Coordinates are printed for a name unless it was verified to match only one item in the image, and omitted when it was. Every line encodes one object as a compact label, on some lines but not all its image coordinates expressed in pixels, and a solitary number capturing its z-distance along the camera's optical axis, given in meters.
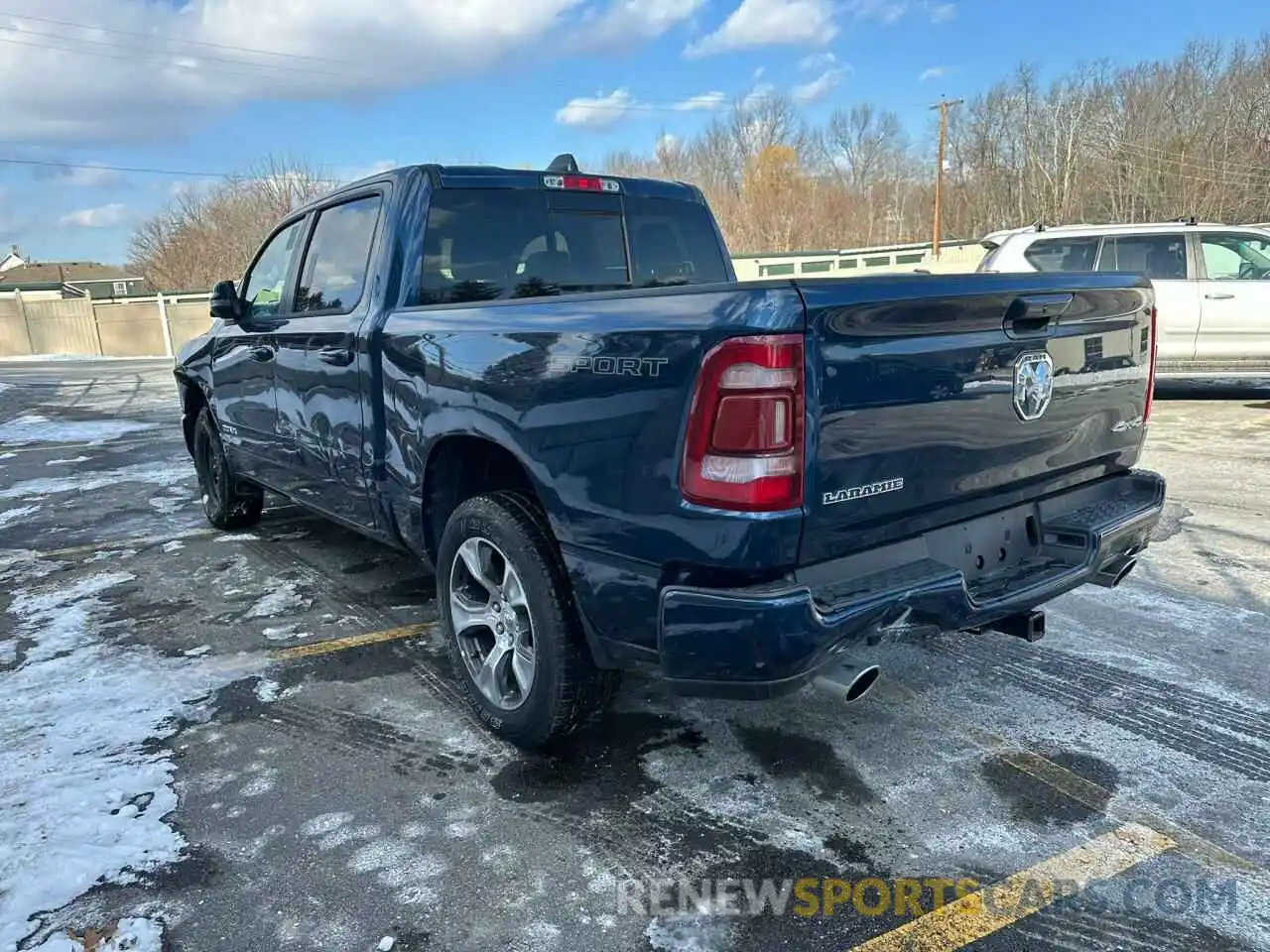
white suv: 9.29
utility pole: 42.62
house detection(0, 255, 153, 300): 44.75
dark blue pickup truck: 2.13
